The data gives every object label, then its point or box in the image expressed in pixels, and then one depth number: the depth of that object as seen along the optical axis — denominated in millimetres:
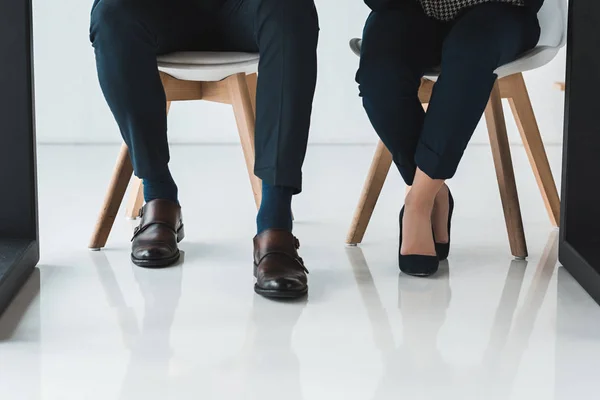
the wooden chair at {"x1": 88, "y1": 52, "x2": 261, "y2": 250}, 4009
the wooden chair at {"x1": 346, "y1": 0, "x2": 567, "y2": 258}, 4006
